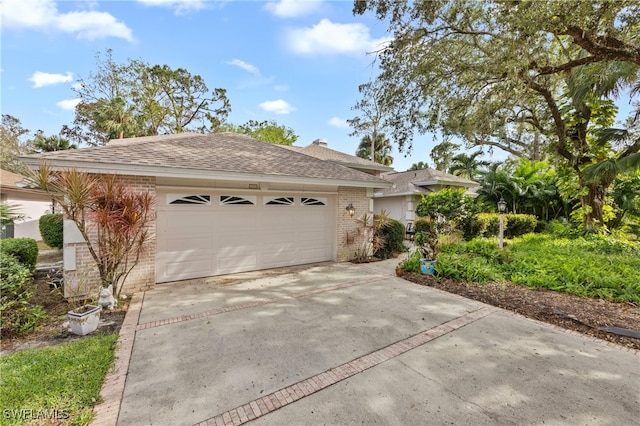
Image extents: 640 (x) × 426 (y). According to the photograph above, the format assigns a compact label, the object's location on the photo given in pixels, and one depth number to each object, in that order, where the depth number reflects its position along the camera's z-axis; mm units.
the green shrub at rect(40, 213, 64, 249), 10617
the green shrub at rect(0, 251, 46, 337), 3961
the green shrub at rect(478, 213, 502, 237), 12617
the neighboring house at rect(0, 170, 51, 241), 13575
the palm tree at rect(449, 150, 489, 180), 26359
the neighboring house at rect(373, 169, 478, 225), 16828
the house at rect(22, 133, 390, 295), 5676
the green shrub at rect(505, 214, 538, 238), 12531
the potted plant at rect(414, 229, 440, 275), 7102
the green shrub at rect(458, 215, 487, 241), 12688
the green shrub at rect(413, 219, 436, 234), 14195
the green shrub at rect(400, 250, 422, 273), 7389
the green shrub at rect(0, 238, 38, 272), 5941
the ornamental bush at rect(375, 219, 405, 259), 9875
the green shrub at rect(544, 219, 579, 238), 10617
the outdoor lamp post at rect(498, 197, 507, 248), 9281
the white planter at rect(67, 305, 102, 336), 4070
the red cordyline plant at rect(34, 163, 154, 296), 4516
